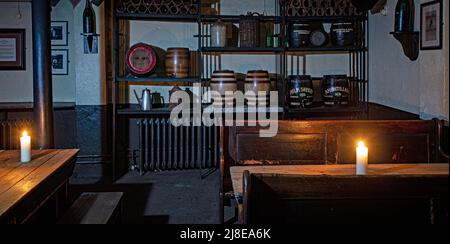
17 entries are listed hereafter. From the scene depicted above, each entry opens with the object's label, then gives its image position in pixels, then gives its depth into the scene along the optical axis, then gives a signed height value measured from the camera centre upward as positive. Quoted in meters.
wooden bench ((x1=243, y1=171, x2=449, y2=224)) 1.83 -0.35
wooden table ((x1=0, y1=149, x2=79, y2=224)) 2.16 -0.39
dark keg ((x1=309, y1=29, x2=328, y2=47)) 5.56 +0.54
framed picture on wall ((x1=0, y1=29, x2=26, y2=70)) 5.67 +0.46
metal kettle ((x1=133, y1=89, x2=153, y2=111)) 5.48 -0.08
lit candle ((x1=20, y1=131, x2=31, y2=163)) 2.85 -0.29
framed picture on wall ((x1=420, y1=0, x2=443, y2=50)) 3.82 +0.48
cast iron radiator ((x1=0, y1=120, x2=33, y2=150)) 5.49 -0.37
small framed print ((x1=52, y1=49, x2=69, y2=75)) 5.71 +0.32
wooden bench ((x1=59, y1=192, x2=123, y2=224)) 2.93 -0.65
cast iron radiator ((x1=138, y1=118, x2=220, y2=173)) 5.69 -0.55
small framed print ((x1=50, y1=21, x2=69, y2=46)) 5.66 +0.62
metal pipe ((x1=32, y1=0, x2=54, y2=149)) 3.81 +0.12
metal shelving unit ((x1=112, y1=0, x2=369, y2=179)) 5.45 +0.37
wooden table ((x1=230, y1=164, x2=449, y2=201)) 2.62 -0.38
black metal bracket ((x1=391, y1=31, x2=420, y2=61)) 4.32 +0.39
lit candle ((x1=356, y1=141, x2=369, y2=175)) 2.48 -0.30
